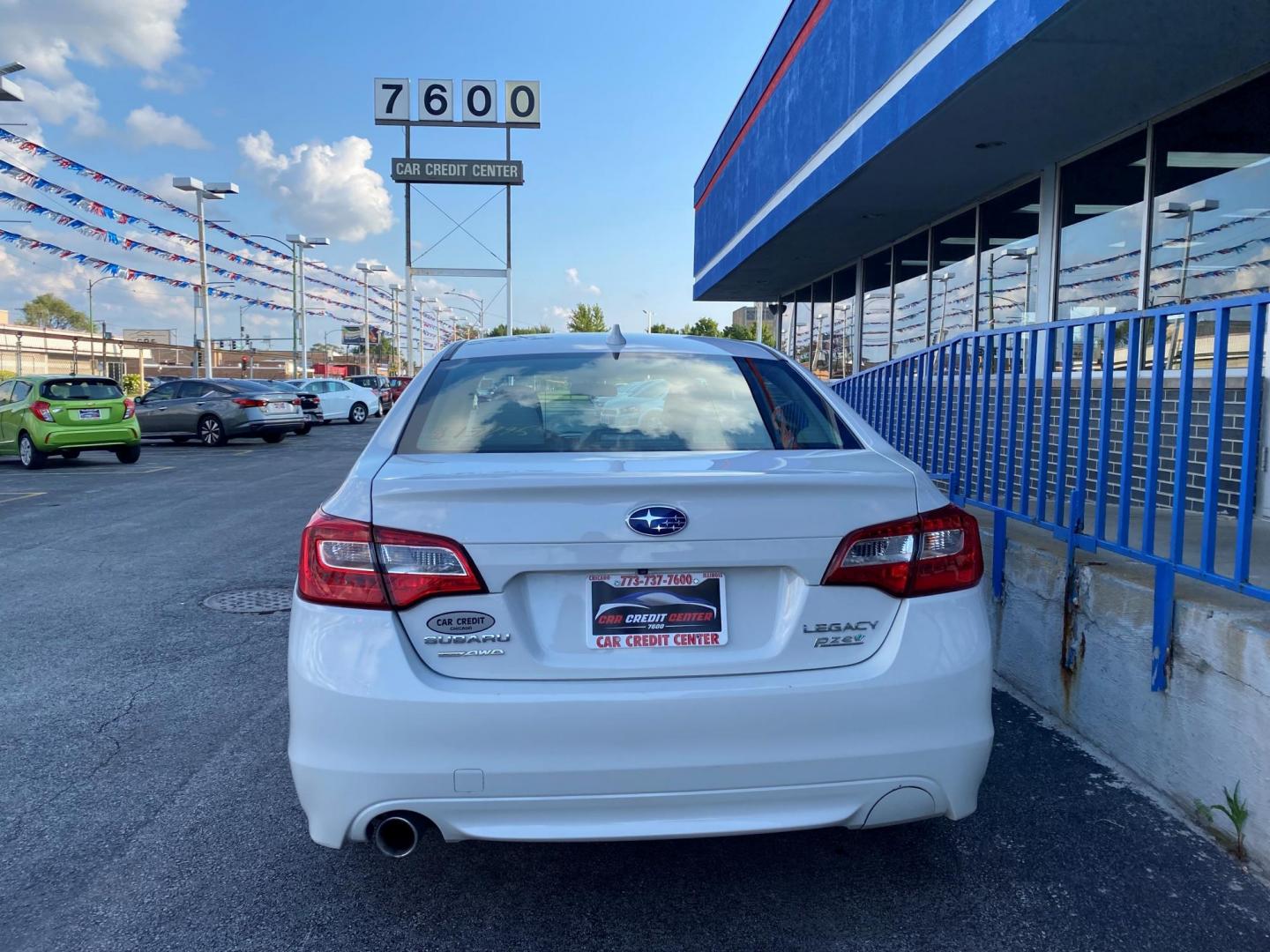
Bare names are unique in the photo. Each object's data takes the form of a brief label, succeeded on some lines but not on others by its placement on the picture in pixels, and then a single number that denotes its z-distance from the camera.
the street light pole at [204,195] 34.82
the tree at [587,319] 80.56
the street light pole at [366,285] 56.32
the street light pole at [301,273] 46.47
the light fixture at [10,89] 18.59
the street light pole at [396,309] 75.69
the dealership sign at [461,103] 35.38
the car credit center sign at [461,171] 37.50
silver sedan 21.92
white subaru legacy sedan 2.35
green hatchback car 16.53
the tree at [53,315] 113.94
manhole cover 6.29
